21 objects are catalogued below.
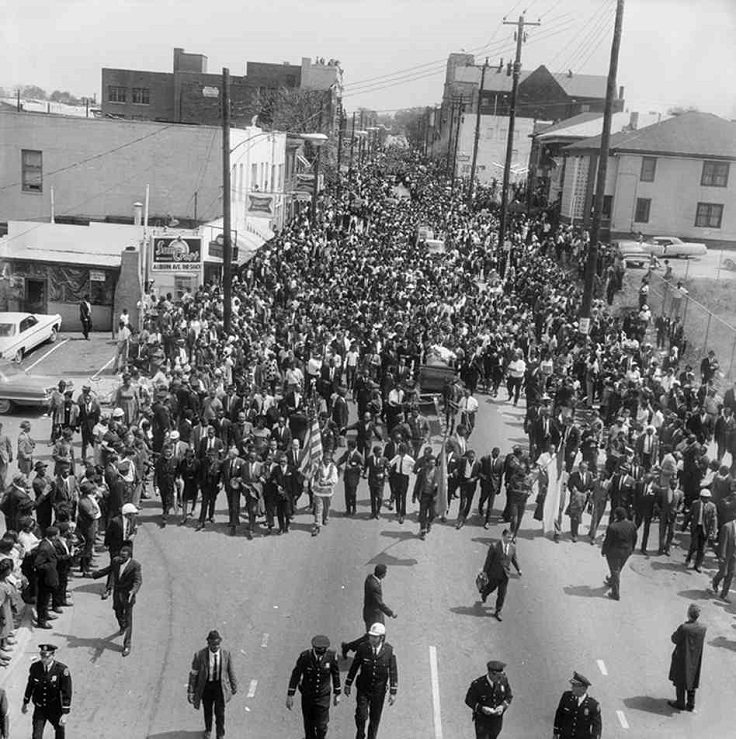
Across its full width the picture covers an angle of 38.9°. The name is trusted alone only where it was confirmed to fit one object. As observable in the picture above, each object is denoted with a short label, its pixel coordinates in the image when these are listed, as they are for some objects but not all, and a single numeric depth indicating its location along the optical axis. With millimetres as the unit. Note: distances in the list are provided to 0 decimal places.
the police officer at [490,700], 9883
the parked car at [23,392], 22859
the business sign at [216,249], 36344
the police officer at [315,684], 10070
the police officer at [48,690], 9836
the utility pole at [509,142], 45031
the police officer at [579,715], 9719
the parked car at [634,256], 44984
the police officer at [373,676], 10297
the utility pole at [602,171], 27598
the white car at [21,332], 27516
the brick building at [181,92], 87125
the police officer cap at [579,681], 9695
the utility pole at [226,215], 28109
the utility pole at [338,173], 71900
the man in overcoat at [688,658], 11445
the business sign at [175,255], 33188
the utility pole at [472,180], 76188
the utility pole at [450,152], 114438
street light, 58691
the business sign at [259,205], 41562
